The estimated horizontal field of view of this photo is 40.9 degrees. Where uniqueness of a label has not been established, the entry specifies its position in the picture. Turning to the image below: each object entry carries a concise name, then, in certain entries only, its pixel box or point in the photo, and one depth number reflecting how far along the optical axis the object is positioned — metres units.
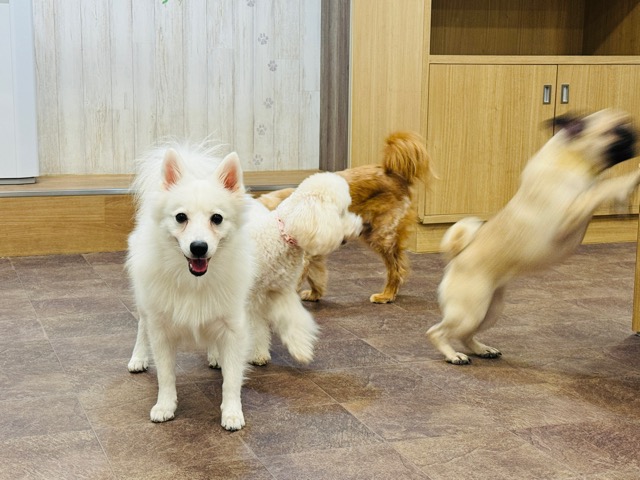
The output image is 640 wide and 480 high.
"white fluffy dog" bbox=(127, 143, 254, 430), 2.19
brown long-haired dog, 3.70
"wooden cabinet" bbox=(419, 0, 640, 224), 4.67
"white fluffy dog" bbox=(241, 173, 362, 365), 2.80
